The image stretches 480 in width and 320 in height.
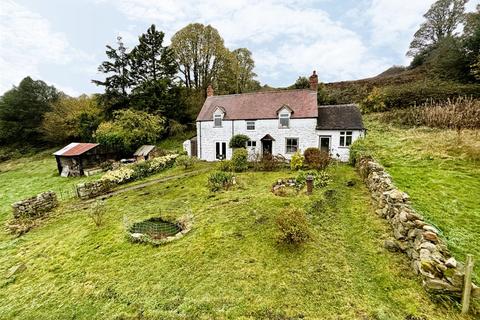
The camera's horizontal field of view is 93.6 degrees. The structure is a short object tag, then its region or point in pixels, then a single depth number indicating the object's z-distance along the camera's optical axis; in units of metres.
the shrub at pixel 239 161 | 18.11
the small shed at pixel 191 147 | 25.73
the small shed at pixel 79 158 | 21.88
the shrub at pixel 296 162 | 16.78
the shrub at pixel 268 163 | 17.61
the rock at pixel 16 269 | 8.03
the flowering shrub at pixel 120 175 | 16.82
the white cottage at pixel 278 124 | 19.89
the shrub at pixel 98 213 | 10.56
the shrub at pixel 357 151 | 14.89
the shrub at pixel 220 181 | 13.82
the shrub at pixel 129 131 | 24.92
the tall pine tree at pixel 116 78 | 30.58
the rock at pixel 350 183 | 12.19
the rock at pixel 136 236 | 8.84
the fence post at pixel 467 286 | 4.25
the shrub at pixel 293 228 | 7.41
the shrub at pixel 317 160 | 15.62
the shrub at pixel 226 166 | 18.47
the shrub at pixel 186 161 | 20.84
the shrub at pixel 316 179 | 12.44
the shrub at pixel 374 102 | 27.44
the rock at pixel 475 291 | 4.45
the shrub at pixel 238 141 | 21.97
